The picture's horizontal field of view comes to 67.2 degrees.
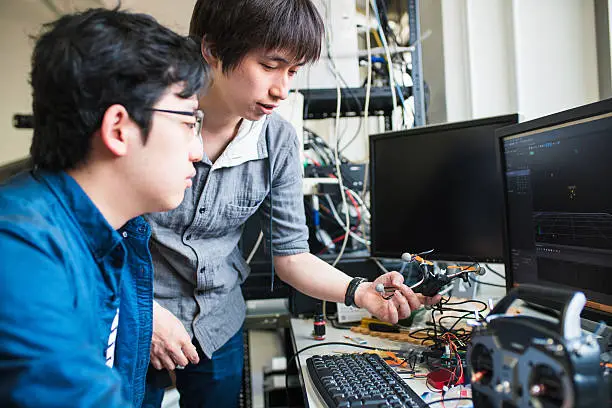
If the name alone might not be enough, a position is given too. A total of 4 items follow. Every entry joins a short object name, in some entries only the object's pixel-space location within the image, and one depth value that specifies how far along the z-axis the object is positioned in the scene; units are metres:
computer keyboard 0.75
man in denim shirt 0.53
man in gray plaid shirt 1.04
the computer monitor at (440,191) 1.22
